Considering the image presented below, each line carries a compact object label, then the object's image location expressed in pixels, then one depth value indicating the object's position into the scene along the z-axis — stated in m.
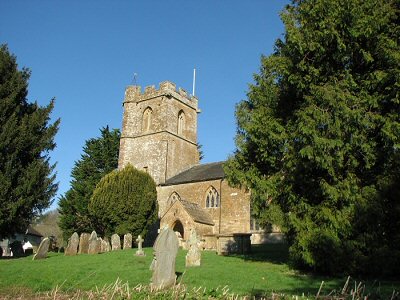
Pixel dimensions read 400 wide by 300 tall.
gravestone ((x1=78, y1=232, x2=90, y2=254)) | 19.70
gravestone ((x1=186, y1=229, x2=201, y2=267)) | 13.61
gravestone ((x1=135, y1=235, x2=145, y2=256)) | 17.56
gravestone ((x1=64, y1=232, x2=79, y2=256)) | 18.84
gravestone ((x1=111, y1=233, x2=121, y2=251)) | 23.08
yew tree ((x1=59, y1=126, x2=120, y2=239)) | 33.19
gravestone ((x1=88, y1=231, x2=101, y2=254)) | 19.54
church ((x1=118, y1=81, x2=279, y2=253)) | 27.34
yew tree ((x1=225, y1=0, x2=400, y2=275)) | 11.33
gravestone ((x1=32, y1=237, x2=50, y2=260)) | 16.59
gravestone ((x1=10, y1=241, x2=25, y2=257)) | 21.81
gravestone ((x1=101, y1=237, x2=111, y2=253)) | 21.30
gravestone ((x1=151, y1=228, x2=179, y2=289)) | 8.65
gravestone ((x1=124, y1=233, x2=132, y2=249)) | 24.30
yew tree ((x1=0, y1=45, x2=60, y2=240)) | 17.94
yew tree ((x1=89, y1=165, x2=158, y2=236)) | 26.48
